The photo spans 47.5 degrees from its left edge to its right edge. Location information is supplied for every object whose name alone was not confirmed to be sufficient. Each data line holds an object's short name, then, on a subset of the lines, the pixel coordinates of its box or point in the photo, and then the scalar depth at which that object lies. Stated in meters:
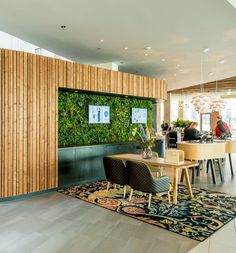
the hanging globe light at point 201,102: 9.66
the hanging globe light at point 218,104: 11.18
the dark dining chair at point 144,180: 4.69
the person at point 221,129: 9.82
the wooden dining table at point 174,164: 5.01
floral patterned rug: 3.99
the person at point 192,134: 8.46
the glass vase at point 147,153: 5.74
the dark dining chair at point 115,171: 5.22
